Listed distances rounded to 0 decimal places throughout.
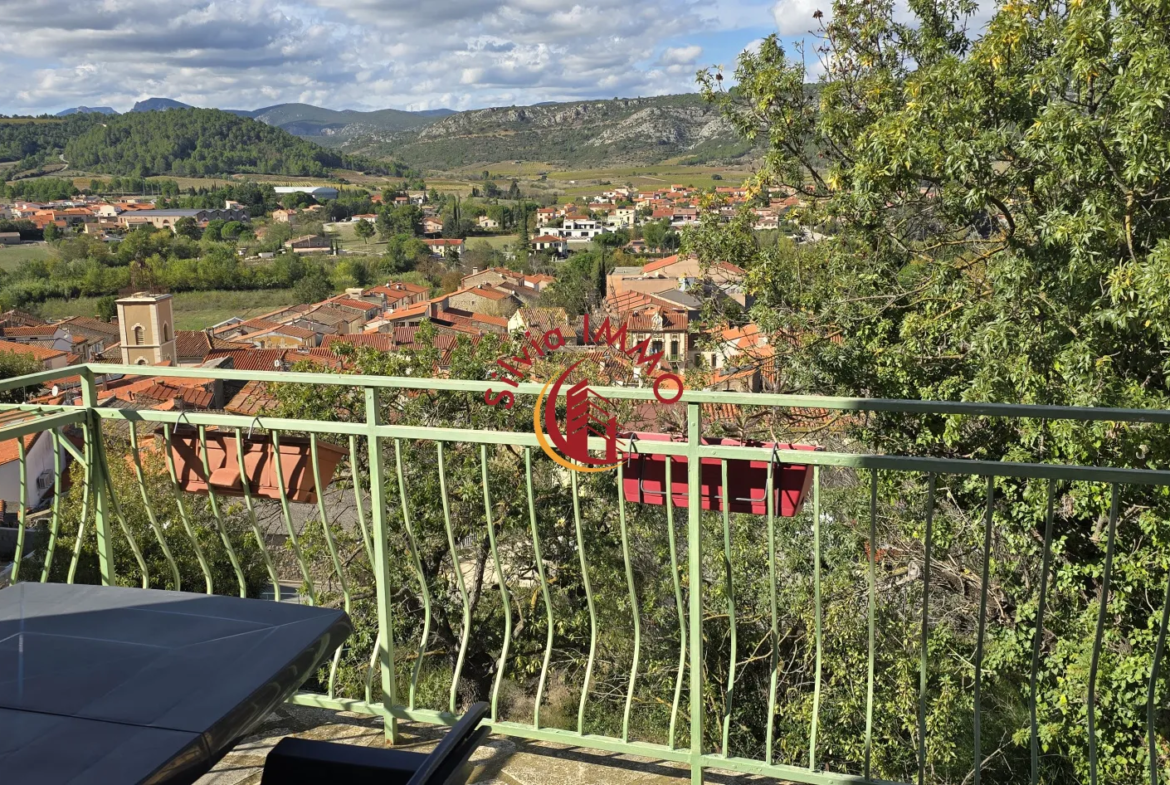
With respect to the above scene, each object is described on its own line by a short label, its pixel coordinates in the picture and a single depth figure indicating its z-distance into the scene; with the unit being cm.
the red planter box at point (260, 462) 300
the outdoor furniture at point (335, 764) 147
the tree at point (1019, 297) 583
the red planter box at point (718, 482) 247
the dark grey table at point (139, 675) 123
